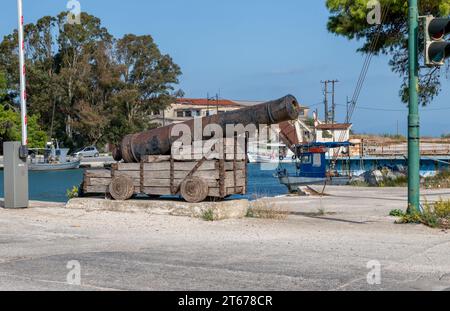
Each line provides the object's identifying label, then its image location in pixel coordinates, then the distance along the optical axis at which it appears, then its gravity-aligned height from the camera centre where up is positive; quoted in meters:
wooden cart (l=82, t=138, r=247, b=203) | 13.02 -0.59
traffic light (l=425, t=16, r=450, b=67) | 10.94 +1.70
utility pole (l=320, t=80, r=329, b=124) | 79.93 +5.35
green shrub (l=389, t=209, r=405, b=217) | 13.08 -1.35
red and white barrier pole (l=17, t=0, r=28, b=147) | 15.53 +1.69
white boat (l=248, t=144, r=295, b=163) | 90.88 -1.16
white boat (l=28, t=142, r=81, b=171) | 73.56 -1.54
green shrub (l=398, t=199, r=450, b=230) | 11.32 -1.27
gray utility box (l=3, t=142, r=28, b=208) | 14.56 -0.64
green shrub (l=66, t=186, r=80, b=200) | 16.16 -1.17
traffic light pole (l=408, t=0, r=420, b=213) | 11.59 +0.56
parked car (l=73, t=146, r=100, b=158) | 77.56 -0.78
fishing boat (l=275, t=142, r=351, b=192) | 30.03 -1.02
